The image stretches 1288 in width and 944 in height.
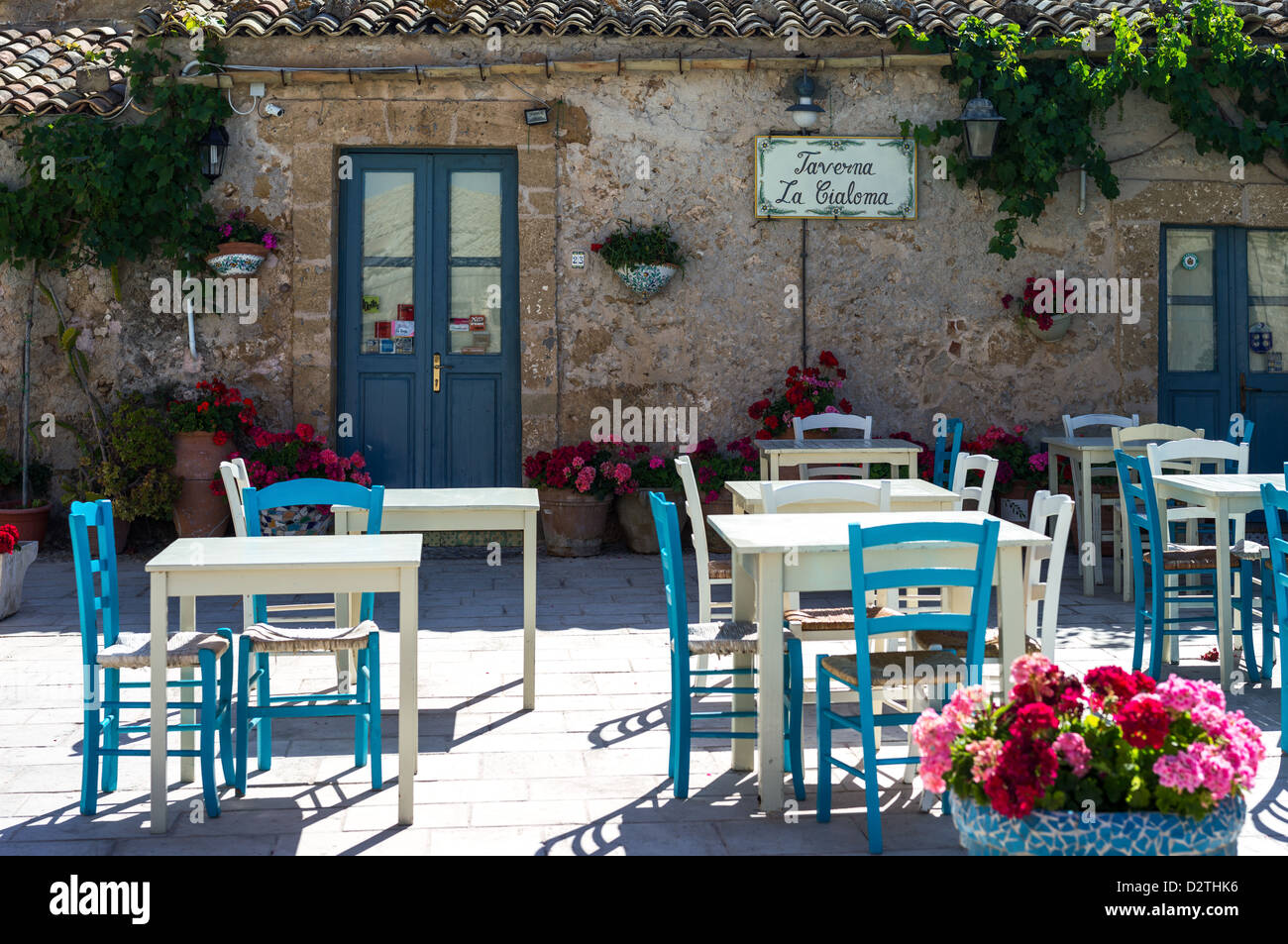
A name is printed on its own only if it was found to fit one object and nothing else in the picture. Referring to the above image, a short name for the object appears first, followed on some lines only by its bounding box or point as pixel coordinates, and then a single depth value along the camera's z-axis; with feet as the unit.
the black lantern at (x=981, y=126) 27.09
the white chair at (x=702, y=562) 15.79
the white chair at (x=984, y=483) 15.30
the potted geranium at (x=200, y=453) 26.00
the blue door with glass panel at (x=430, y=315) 27.84
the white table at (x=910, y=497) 15.88
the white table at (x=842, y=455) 22.67
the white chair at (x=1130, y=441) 21.09
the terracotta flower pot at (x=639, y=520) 26.86
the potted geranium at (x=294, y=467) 25.29
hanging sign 28.02
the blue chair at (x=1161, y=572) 16.69
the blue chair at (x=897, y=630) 10.81
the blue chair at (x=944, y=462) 25.78
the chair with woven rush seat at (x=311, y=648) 12.17
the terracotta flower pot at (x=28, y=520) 25.93
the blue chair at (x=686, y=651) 12.21
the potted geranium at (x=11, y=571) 20.40
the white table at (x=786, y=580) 11.76
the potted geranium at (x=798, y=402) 27.09
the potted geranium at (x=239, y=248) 26.68
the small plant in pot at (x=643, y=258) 27.14
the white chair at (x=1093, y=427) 23.68
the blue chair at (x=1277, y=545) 13.85
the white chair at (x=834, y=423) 25.38
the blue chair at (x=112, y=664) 11.78
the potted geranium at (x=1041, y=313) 28.30
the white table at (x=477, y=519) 15.71
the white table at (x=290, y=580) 11.30
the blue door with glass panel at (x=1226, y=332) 29.14
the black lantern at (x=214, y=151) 26.63
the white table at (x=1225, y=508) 16.12
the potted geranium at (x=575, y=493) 26.32
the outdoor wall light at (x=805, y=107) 27.63
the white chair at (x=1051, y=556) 12.91
